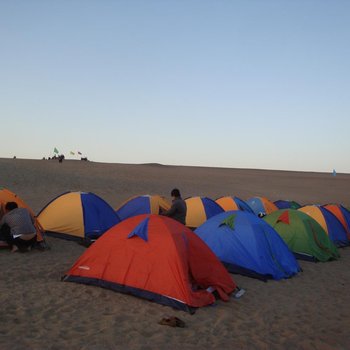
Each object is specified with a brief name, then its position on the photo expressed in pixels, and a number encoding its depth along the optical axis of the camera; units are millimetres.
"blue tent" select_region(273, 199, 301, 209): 19336
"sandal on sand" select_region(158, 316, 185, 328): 5570
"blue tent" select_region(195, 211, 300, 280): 8562
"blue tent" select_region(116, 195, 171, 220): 13858
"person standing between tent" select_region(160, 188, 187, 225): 9797
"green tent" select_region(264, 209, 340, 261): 10797
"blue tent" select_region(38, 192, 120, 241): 11203
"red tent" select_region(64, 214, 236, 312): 6371
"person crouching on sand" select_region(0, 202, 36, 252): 9328
